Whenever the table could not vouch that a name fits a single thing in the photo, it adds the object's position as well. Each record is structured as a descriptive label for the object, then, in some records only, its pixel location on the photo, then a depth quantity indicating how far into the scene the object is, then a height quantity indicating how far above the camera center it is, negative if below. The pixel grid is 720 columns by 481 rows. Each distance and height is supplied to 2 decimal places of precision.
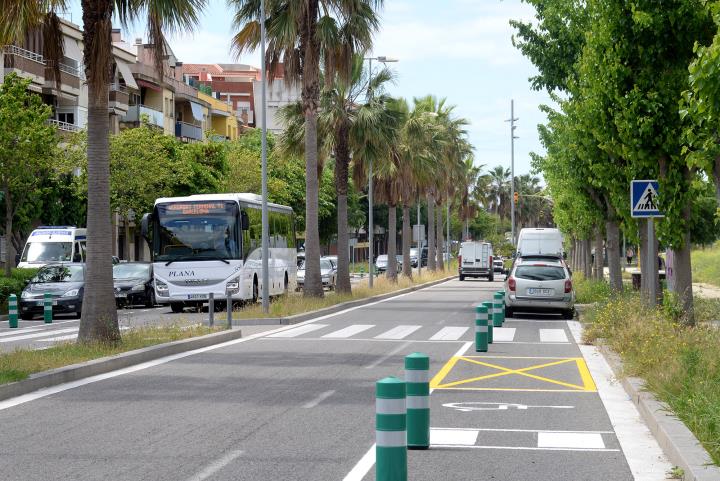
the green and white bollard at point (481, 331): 19.58 -1.50
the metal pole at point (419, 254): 68.35 -0.61
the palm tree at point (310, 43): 33.88 +5.96
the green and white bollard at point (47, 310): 31.56 -1.68
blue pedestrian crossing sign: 18.80 +0.69
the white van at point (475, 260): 74.00 -1.07
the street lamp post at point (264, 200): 29.48 +1.19
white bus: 34.38 -0.03
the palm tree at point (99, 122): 18.05 +1.98
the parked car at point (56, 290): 33.69 -1.22
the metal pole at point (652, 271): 19.43 -0.53
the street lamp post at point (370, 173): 42.23 +2.81
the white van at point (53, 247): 42.53 +0.05
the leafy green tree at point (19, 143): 37.31 +3.44
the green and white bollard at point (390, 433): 7.42 -1.21
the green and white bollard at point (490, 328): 21.88 -1.61
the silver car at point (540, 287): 30.36 -1.17
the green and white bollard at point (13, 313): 29.09 -1.60
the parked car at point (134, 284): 38.75 -1.22
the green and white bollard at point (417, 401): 9.48 -1.29
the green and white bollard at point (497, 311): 26.43 -1.60
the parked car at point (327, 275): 55.88 -1.44
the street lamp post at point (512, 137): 82.25 +7.52
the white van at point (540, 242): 50.79 +0.02
